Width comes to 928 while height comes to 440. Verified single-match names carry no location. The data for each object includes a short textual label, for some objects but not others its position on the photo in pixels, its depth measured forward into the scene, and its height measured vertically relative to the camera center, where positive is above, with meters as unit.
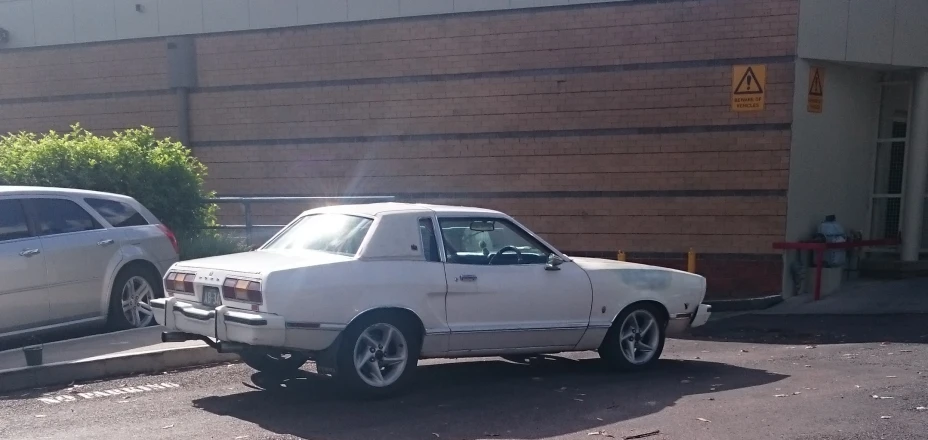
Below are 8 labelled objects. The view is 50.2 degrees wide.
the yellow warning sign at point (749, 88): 13.78 +0.61
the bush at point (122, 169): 12.10 -0.53
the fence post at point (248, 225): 13.41 -1.31
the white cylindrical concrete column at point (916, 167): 14.73 -0.51
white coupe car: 7.09 -1.31
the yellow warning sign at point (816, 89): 13.98 +0.61
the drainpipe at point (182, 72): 17.52 +0.98
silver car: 8.98 -1.28
